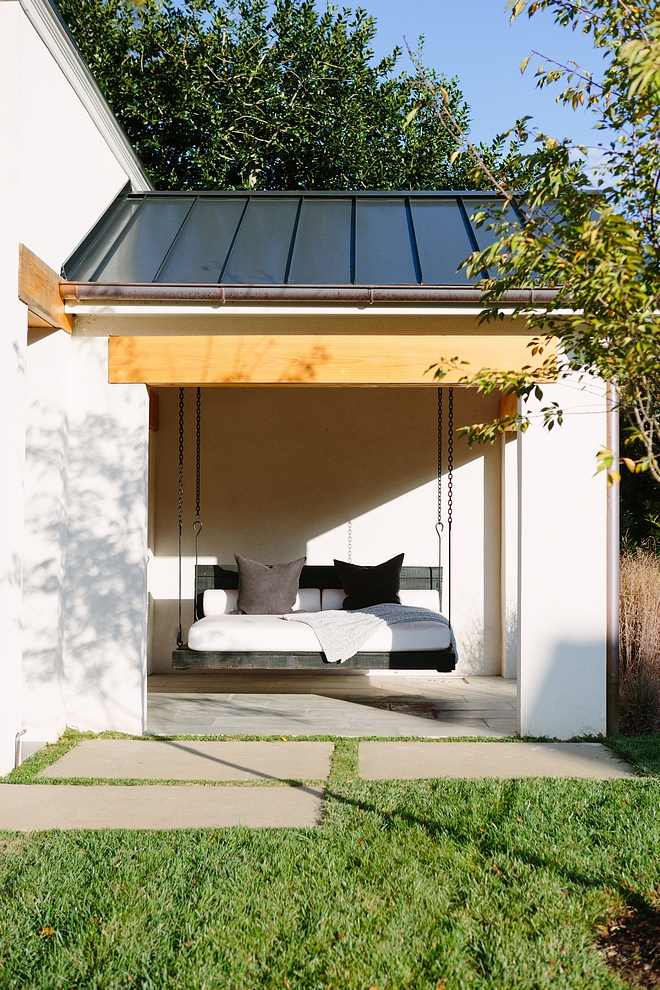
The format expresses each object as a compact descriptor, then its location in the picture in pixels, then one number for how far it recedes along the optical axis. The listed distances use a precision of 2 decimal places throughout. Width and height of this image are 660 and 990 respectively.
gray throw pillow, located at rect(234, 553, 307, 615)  7.12
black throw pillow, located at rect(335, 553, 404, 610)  7.20
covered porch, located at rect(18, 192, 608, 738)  5.32
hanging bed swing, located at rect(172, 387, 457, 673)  5.62
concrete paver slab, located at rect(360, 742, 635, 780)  4.48
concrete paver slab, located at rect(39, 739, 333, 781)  4.48
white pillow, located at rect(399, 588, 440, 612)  7.18
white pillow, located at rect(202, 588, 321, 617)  7.20
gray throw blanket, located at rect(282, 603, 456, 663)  5.66
